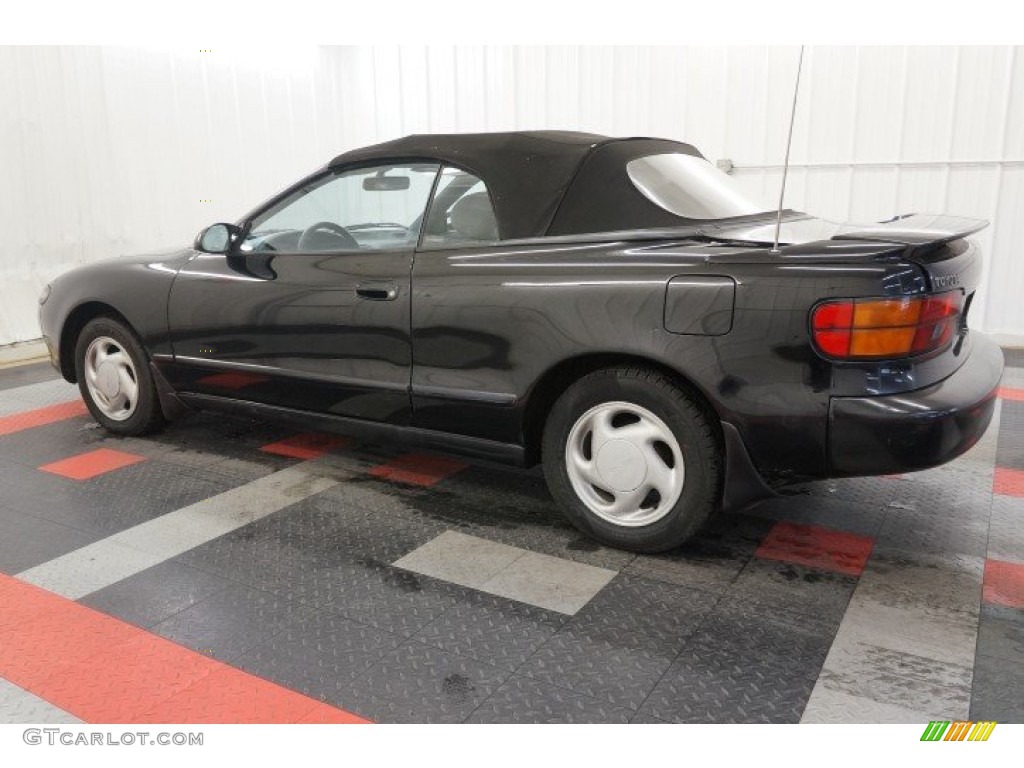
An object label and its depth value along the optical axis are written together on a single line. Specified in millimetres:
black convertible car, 2328
